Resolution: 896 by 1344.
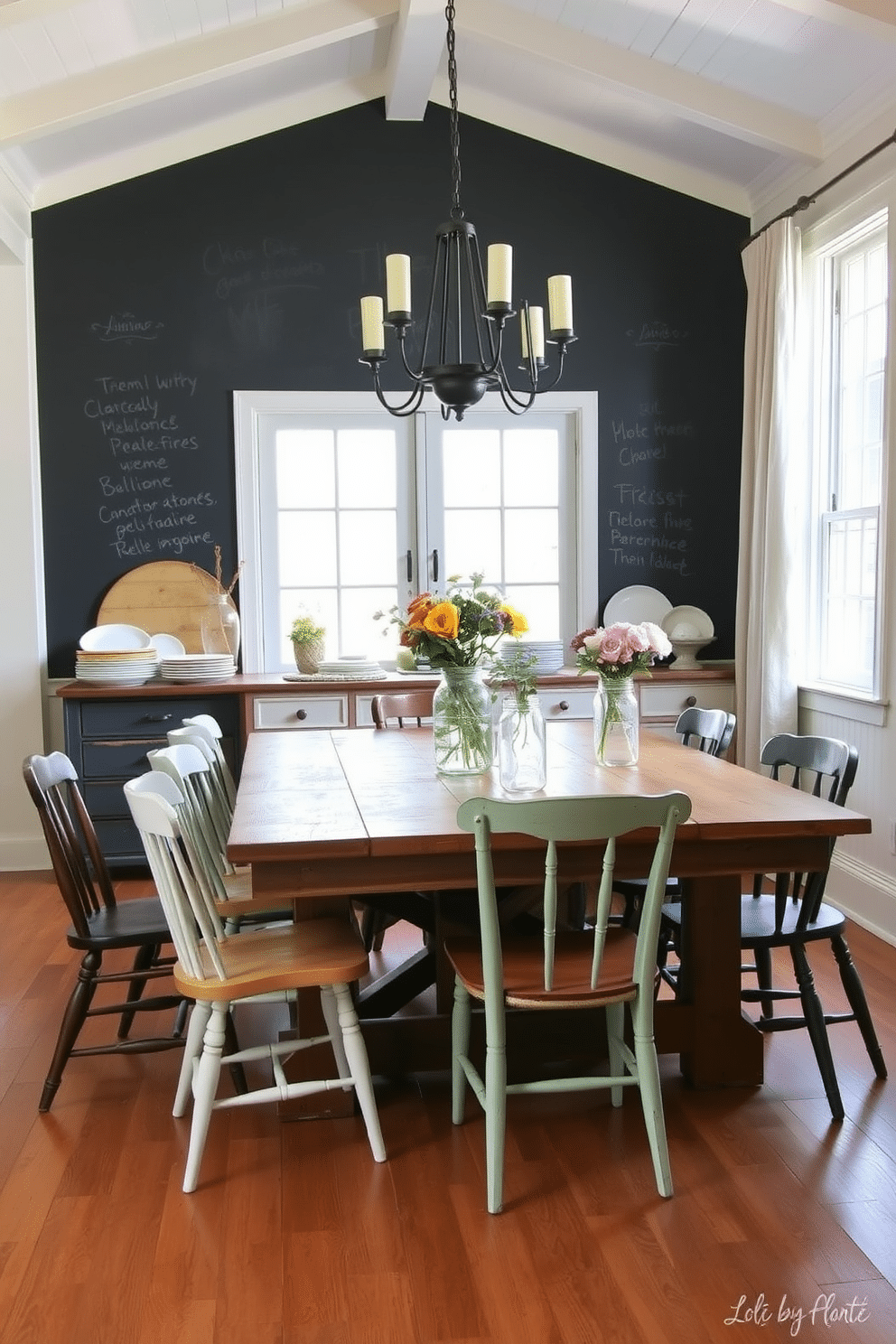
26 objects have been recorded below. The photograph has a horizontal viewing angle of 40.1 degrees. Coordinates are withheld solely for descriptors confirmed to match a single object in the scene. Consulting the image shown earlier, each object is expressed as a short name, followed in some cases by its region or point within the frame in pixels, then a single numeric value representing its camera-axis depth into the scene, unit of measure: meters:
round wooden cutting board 5.59
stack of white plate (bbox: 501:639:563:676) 5.40
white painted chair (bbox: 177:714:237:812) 3.84
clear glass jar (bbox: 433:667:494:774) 3.12
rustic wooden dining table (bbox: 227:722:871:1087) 2.56
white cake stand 5.60
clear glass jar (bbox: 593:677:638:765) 3.30
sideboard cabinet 5.19
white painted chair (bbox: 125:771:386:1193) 2.56
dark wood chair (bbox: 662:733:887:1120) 2.91
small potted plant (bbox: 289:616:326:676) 5.34
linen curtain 4.95
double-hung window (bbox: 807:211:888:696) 4.56
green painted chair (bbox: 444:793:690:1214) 2.34
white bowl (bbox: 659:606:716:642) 5.61
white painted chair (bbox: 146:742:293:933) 3.02
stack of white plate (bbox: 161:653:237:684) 5.27
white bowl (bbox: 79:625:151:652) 5.46
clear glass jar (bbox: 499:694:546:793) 2.97
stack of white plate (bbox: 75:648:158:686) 5.22
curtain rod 4.20
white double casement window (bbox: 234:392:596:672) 5.66
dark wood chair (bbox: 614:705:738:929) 3.50
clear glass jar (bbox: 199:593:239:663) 5.58
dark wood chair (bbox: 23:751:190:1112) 3.02
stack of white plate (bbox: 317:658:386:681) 5.29
